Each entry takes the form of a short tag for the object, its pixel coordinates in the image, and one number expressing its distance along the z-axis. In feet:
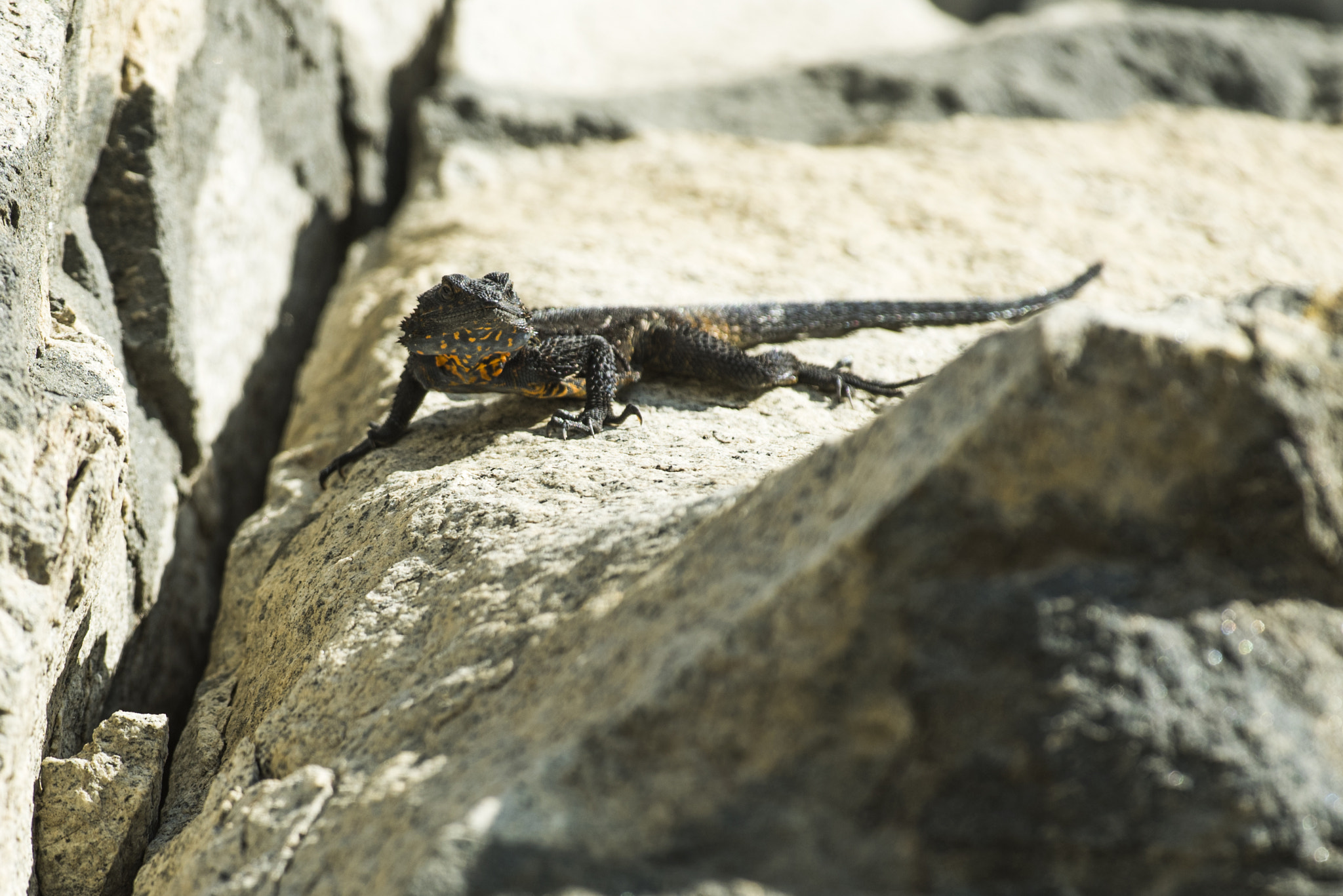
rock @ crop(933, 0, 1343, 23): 63.31
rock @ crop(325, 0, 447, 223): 45.27
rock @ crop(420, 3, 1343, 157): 46.96
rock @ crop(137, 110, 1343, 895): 12.44
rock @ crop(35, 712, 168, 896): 18.99
